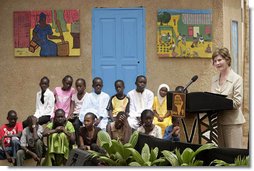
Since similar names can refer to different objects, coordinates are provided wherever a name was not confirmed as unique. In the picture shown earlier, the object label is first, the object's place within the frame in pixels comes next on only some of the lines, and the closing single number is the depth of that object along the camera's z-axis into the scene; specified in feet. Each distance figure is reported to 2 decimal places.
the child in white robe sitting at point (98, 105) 30.49
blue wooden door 30.52
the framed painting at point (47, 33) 30.69
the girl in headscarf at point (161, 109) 29.90
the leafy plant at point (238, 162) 23.85
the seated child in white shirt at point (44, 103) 30.49
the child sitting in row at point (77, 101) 30.44
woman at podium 26.32
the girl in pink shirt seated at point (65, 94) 30.61
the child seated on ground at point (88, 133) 29.48
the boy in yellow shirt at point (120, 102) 30.54
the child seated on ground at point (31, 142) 29.22
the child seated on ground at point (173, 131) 27.74
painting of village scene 30.77
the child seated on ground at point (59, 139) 29.08
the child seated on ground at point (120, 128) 29.61
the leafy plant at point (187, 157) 24.41
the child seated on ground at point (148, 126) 29.56
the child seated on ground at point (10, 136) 29.73
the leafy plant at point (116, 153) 25.13
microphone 28.19
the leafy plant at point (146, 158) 24.68
